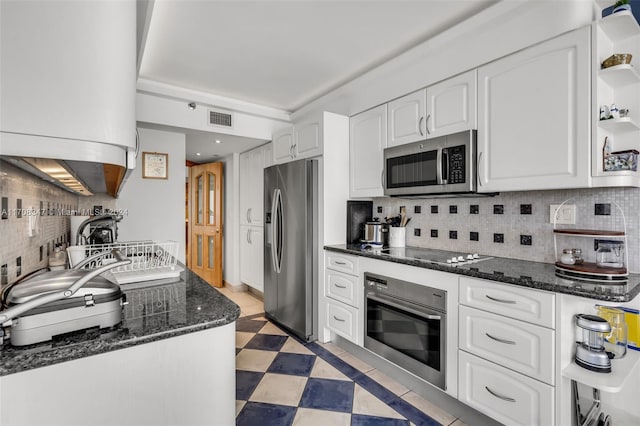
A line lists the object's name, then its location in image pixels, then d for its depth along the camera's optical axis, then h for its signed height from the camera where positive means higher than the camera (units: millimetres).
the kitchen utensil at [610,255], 1615 -222
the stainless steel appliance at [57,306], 806 -246
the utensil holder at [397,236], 2842 -216
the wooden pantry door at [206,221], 4973 -136
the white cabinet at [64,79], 711 +310
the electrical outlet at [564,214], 1914 -22
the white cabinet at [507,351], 1521 -713
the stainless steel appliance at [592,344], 1407 -607
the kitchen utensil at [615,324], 1616 -568
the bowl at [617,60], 1562 +726
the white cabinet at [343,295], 2642 -705
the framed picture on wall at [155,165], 3426 +501
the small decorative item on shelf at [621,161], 1572 +240
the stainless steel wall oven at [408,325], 1994 -767
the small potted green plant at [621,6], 1546 +976
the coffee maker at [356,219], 3102 -72
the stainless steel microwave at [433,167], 2108 +316
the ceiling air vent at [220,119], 3420 +992
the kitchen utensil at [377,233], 2969 -197
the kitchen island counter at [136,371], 795 -439
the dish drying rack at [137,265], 1513 -274
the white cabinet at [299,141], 3031 +717
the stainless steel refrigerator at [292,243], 2994 -307
